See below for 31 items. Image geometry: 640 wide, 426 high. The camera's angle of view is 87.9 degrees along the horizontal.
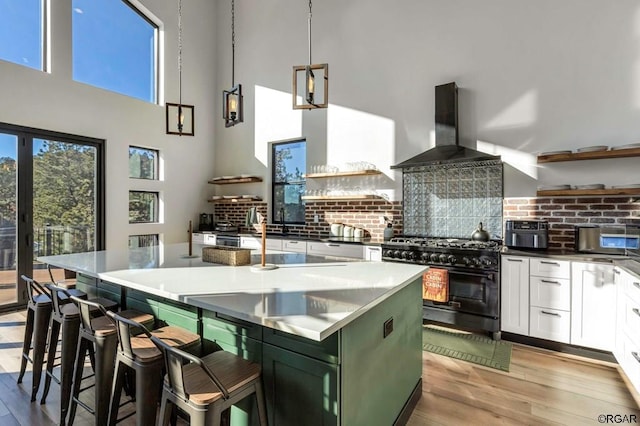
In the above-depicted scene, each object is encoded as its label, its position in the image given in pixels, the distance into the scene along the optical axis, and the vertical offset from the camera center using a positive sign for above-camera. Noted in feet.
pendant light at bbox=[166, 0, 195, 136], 10.41 +3.05
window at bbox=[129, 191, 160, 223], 17.28 +0.19
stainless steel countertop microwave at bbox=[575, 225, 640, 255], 9.32 -0.88
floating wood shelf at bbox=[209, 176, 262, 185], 18.84 +1.78
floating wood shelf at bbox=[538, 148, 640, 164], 9.84 +1.70
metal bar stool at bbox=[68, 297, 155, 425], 5.77 -2.62
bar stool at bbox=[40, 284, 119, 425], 6.51 -2.68
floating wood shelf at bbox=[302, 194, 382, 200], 15.09 +0.61
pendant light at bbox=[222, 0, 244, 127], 8.74 +2.79
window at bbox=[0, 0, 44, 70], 12.87 +7.15
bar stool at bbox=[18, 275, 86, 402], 7.43 -2.58
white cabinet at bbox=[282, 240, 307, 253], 15.02 -1.64
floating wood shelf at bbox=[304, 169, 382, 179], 14.88 +1.69
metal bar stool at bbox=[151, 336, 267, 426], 4.16 -2.37
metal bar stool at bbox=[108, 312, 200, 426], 4.92 -2.41
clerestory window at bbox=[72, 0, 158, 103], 15.06 +8.08
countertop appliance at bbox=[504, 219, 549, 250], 10.73 -0.79
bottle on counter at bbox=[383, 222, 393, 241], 14.23 -0.99
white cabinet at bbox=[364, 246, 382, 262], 13.19 -1.72
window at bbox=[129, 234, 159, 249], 17.19 -1.60
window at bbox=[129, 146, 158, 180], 17.29 +2.54
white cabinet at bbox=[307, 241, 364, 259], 13.62 -1.66
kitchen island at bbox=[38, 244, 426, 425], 4.48 -1.88
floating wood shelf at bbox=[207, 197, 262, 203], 19.07 +0.61
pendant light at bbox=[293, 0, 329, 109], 7.57 +2.92
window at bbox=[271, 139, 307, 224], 18.03 +1.67
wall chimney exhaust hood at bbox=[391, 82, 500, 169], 12.59 +3.04
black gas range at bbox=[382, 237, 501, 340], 10.73 -2.29
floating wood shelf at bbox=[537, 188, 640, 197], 9.94 +0.56
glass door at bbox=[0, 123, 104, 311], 13.10 +0.41
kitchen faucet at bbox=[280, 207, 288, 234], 18.63 -0.39
